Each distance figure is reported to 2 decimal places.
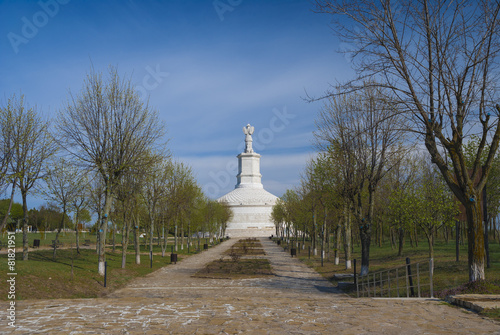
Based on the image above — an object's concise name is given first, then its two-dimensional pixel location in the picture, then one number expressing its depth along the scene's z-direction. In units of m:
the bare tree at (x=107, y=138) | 20.47
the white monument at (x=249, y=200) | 97.19
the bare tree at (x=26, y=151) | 21.72
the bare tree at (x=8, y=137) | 20.86
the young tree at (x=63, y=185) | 28.34
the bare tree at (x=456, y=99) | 11.25
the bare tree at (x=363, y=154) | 19.72
